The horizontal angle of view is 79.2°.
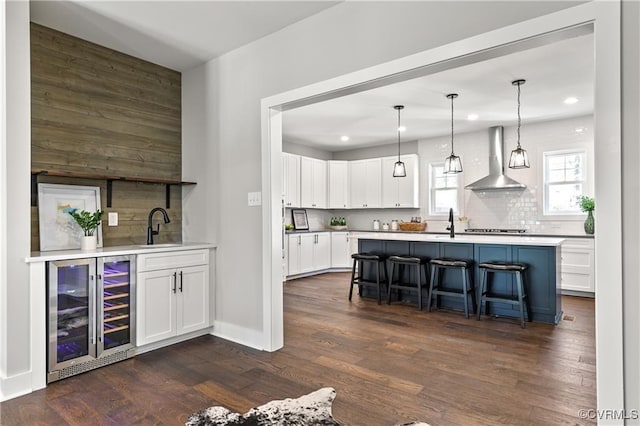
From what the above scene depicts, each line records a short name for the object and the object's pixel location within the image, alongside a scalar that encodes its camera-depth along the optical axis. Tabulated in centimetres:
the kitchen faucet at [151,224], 376
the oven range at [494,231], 638
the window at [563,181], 604
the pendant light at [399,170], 585
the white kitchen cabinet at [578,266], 552
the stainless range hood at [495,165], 642
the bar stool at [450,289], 435
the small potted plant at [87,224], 315
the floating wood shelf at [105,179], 303
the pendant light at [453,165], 514
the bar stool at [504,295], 402
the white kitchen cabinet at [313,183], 765
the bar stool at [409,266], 474
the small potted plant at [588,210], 566
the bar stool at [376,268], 513
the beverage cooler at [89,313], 274
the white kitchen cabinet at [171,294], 325
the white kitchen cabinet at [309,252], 701
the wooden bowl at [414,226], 734
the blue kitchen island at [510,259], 413
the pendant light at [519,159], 468
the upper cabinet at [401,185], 756
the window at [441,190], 728
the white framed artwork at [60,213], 313
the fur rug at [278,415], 213
